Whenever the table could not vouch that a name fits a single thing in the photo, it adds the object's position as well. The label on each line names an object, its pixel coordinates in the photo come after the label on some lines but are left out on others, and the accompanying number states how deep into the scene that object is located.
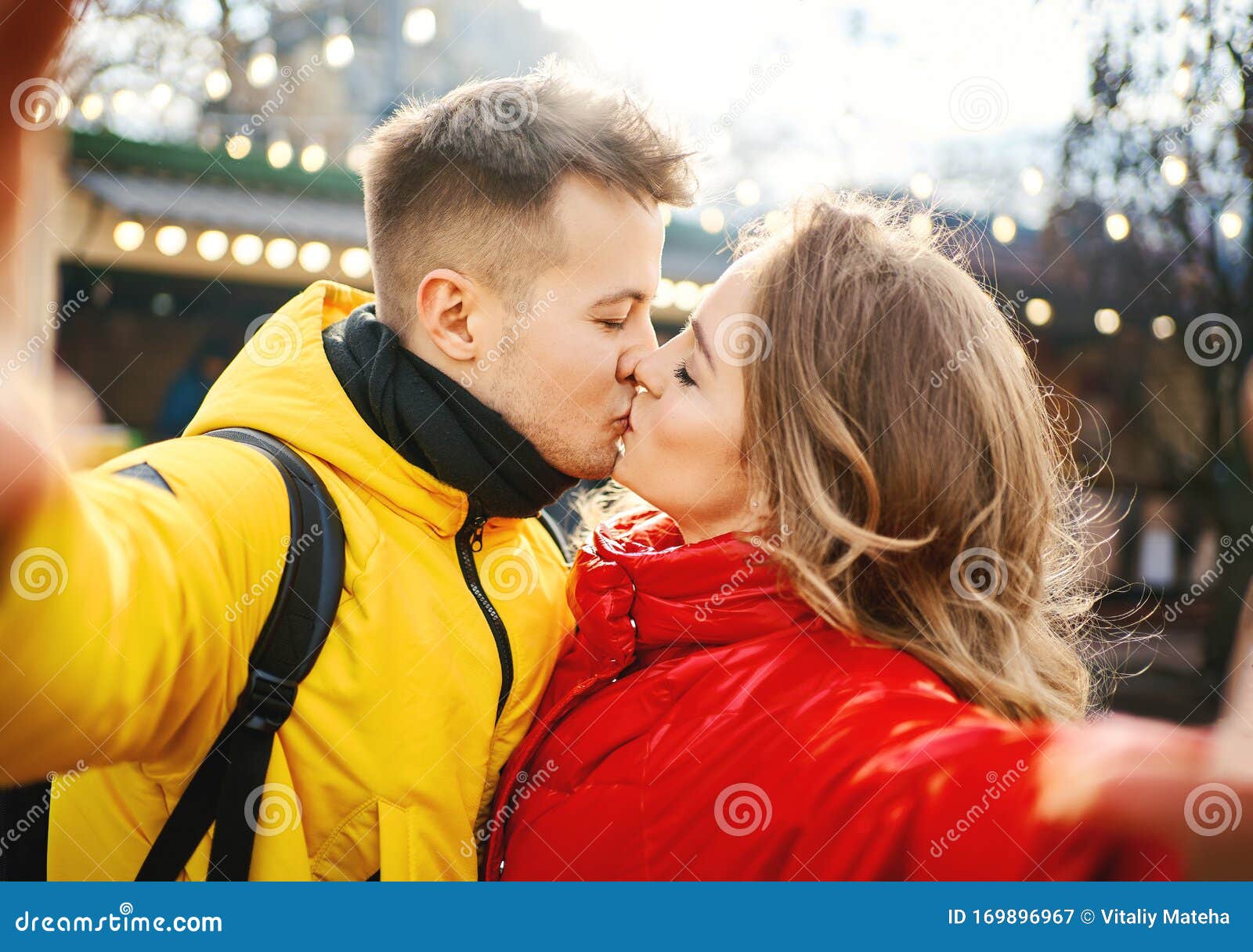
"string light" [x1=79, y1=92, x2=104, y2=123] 5.54
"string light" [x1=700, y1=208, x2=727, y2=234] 6.33
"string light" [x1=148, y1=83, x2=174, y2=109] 6.83
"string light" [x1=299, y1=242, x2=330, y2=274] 5.49
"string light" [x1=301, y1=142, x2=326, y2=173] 5.64
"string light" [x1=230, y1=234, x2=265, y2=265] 5.35
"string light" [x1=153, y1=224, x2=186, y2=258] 5.14
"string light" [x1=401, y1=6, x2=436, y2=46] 6.27
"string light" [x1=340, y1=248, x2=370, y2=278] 5.50
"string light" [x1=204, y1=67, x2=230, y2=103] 5.84
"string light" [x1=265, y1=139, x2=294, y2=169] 5.56
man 1.24
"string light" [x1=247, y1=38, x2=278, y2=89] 5.98
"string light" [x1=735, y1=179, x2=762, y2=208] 5.86
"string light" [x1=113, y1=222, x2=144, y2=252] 5.12
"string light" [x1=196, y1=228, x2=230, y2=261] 5.27
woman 1.54
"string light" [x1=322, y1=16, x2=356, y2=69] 5.36
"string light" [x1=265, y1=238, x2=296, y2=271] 5.42
